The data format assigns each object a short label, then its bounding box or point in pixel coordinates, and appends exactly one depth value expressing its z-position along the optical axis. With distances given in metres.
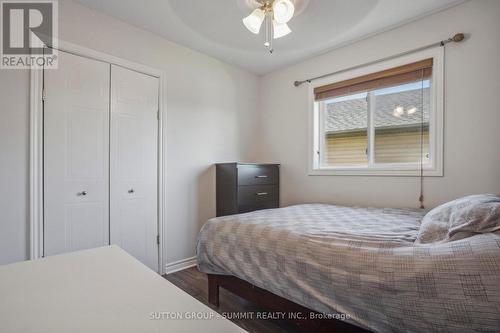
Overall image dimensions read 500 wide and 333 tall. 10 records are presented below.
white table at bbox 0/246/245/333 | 0.45
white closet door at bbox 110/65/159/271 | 2.30
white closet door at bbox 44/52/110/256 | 1.94
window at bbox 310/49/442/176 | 2.27
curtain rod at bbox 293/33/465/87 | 2.07
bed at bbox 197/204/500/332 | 0.93
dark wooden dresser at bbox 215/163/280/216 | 2.80
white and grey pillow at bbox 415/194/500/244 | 1.13
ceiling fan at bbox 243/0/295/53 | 1.61
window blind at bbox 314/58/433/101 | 2.28
